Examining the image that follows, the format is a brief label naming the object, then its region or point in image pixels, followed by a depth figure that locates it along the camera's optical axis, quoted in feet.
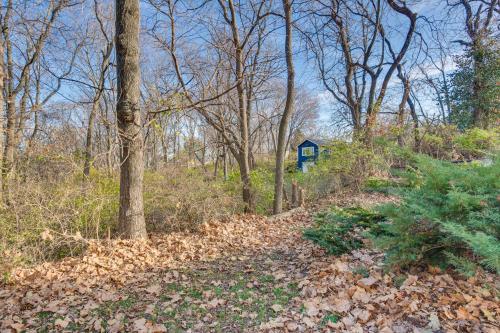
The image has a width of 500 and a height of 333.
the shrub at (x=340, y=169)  28.23
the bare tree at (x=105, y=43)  33.25
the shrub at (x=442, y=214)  8.51
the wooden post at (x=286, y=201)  26.48
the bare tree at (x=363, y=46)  32.12
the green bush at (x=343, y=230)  13.00
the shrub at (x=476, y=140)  28.81
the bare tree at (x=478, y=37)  38.93
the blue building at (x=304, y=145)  70.70
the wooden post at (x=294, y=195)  25.96
